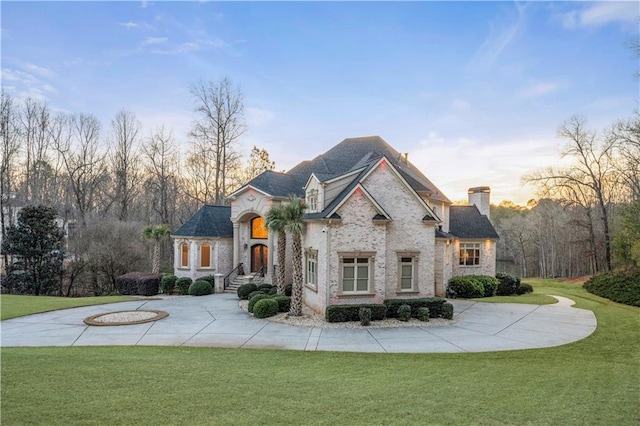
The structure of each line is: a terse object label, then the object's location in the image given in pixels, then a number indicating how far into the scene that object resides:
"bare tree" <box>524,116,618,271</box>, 32.56
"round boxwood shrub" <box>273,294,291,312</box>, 16.53
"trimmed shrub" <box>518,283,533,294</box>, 26.25
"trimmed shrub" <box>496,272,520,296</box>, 25.92
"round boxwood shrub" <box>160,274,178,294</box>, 24.28
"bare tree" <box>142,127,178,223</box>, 39.16
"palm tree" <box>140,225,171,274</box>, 25.83
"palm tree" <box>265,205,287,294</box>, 16.28
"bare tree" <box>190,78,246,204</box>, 37.14
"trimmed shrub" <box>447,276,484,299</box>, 22.67
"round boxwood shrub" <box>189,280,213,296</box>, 22.82
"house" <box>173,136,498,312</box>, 15.55
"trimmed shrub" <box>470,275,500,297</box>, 23.89
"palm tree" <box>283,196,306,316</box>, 15.71
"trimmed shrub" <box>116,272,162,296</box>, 23.89
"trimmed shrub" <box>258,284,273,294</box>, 20.48
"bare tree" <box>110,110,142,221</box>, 37.12
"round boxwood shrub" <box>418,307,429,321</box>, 15.11
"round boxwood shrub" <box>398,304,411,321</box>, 14.98
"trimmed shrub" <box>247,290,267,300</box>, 19.12
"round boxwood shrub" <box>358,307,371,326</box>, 14.41
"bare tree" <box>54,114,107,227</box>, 35.38
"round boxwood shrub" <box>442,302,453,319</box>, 15.66
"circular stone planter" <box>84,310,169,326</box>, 14.16
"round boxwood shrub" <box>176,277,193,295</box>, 23.94
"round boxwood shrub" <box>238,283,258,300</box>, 20.59
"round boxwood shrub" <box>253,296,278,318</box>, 15.76
